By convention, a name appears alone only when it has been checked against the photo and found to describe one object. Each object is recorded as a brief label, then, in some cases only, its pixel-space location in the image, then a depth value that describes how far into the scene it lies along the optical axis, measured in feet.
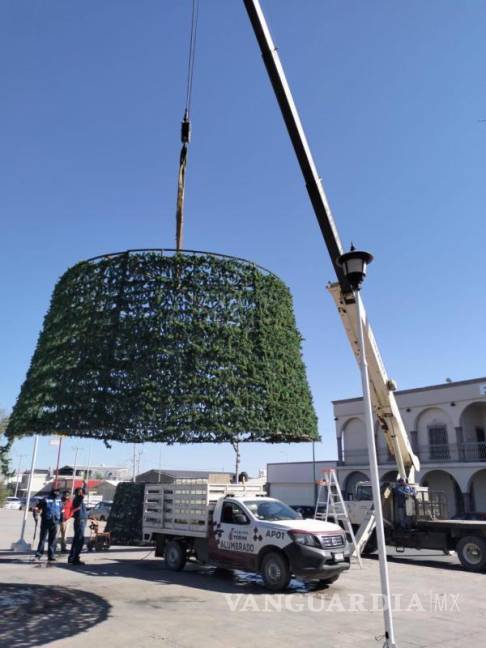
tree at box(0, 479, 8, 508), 165.37
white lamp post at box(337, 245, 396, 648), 18.57
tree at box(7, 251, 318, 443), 36.52
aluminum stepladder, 46.52
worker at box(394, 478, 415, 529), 53.01
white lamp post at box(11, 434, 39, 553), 53.14
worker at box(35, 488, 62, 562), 45.91
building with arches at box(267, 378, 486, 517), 110.52
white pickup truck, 33.60
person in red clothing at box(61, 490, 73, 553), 51.22
